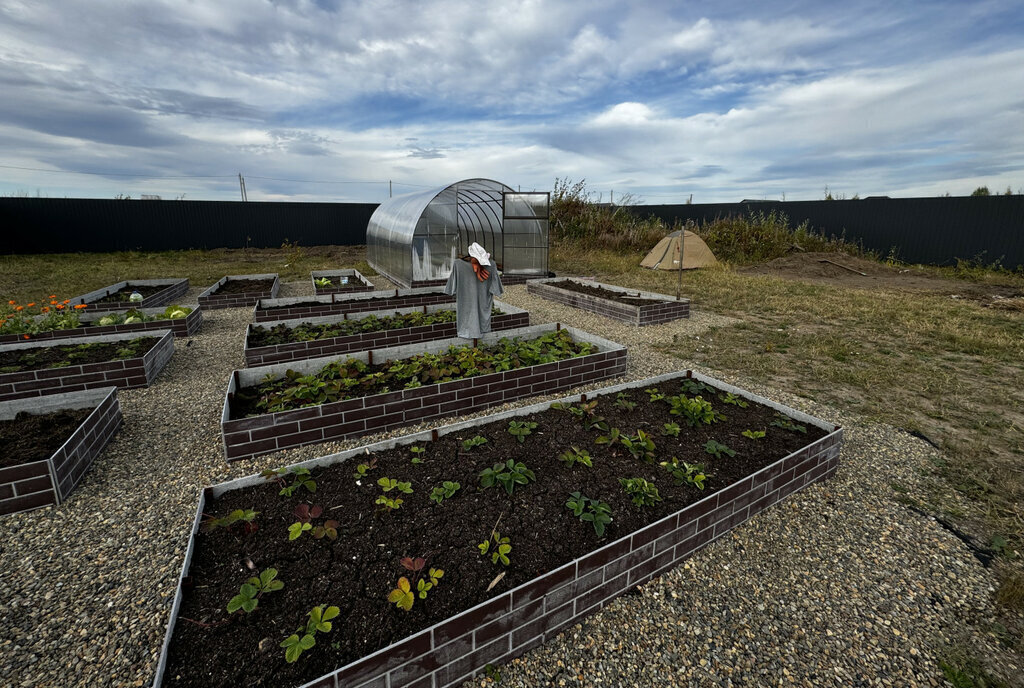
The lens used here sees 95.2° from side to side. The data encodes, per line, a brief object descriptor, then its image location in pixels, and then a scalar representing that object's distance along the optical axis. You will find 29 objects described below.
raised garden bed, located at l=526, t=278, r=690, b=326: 8.51
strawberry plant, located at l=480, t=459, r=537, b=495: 3.07
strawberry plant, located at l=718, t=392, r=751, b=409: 4.37
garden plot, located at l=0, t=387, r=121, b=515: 3.20
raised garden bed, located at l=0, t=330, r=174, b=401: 5.02
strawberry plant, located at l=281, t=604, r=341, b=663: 1.93
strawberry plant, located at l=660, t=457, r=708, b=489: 3.14
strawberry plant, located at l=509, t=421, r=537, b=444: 3.67
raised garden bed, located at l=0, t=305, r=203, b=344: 6.34
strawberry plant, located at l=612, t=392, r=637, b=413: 4.21
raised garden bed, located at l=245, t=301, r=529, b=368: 5.97
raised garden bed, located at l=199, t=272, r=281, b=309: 9.50
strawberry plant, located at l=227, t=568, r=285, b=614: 2.13
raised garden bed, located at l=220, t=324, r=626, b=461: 3.89
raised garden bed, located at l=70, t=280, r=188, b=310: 8.42
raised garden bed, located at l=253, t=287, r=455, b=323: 7.82
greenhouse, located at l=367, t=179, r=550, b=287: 11.35
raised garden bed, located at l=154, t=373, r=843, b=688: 2.00
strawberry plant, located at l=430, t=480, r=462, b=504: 2.93
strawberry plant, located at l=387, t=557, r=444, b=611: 2.17
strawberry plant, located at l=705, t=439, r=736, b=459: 3.51
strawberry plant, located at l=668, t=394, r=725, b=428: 4.04
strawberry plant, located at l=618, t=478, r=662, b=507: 2.96
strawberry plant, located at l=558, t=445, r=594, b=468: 3.30
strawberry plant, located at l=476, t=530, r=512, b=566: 2.46
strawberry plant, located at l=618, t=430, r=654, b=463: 3.46
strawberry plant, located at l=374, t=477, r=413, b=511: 2.80
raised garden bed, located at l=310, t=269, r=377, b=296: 10.08
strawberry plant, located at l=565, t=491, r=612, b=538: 2.74
